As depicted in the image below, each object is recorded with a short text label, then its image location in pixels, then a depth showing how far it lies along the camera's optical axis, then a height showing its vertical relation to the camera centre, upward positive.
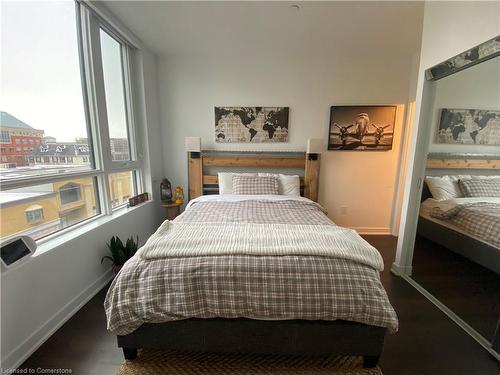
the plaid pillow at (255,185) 2.80 -0.46
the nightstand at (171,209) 2.94 -0.83
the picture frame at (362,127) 3.03 +0.33
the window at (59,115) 1.42 +0.27
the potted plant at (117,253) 2.04 -0.99
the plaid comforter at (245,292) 1.16 -0.77
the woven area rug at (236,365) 1.24 -1.27
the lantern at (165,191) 3.00 -0.58
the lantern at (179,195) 3.06 -0.66
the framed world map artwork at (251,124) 3.09 +0.36
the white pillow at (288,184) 2.92 -0.47
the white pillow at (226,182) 2.91 -0.44
